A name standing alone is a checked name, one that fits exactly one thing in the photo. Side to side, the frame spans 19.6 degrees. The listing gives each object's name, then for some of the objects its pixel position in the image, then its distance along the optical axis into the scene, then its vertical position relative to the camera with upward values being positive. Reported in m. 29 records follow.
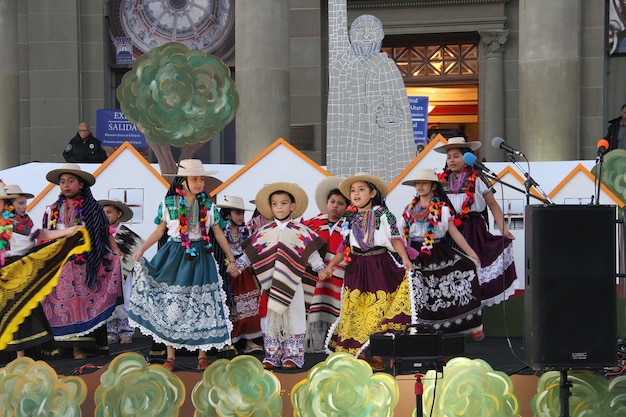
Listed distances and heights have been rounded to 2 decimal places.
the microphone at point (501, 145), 12.63 +0.28
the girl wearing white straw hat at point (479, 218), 16.68 -0.32
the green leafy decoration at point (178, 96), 19.82 +0.97
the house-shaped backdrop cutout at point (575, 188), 18.63 -0.05
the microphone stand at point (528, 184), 12.64 +0.00
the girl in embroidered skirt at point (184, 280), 14.48 -0.77
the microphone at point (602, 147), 12.67 +0.26
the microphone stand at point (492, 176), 12.72 +0.06
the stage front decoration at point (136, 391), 13.87 -1.59
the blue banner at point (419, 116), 24.91 +0.94
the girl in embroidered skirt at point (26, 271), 14.81 -0.71
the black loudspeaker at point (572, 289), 12.17 -0.71
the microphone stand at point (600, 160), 12.56 +0.17
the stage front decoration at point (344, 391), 13.51 -1.56
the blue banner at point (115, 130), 25.94 +0.78
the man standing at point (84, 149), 24.24 +0.48
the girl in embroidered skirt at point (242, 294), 16.09 -0.99
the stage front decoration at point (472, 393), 13.41 -1.56
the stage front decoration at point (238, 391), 13.91 -1.59
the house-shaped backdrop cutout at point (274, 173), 19.59 +0.12
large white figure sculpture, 20.16 +0.80
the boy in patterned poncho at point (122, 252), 17.99 -0.68
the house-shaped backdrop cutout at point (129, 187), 19.30 -0.03
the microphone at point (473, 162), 13.24 +0.16
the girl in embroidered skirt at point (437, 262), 15.87 -0.70
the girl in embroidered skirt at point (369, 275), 14.55 -0.74
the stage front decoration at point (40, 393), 13.80 -1.60
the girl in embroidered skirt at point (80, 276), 16.11 -0.83
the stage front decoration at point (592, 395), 13.33 -1.56
